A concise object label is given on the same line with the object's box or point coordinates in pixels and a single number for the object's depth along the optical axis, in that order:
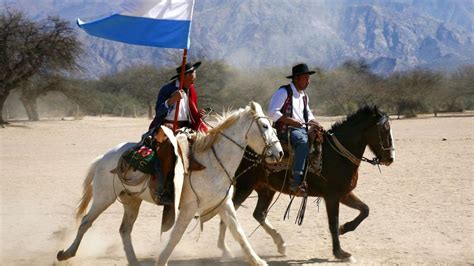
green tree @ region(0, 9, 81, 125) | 37.88
